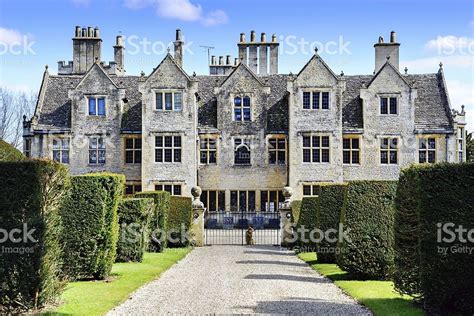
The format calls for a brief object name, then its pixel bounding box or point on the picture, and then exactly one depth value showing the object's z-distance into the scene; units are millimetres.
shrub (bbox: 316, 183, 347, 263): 21391
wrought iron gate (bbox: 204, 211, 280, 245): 37844
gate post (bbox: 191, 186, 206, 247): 31703
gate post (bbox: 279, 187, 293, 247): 30828
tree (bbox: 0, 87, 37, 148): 55603
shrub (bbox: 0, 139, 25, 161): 17891
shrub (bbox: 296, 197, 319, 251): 24547
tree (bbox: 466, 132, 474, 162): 55709
